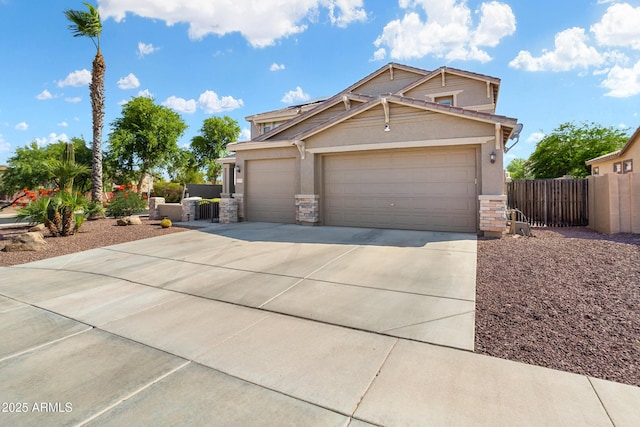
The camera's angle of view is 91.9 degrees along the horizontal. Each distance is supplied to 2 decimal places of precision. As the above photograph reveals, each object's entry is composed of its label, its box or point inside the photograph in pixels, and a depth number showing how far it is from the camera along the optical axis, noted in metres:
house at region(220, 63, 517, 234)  8.97
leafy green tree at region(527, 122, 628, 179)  24.94
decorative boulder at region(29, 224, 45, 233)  10.70
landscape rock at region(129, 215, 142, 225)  12.41
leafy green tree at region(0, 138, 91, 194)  26.14
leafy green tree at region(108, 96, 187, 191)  29.95
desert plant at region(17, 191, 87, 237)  9.21
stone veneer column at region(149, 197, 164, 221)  15.08
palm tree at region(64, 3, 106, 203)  14.87
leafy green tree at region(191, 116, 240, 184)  37.91
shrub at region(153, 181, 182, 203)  26.83
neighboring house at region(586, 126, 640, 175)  16.66
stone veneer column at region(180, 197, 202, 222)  14.28
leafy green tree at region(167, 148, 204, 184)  34.50
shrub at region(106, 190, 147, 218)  14.34
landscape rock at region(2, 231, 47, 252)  7.92
